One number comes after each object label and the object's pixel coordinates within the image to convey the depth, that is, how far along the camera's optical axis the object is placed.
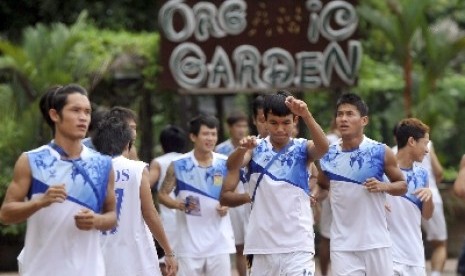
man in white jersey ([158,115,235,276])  14.20
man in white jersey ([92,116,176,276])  11.27
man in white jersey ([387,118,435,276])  13.35
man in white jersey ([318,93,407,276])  12.44
